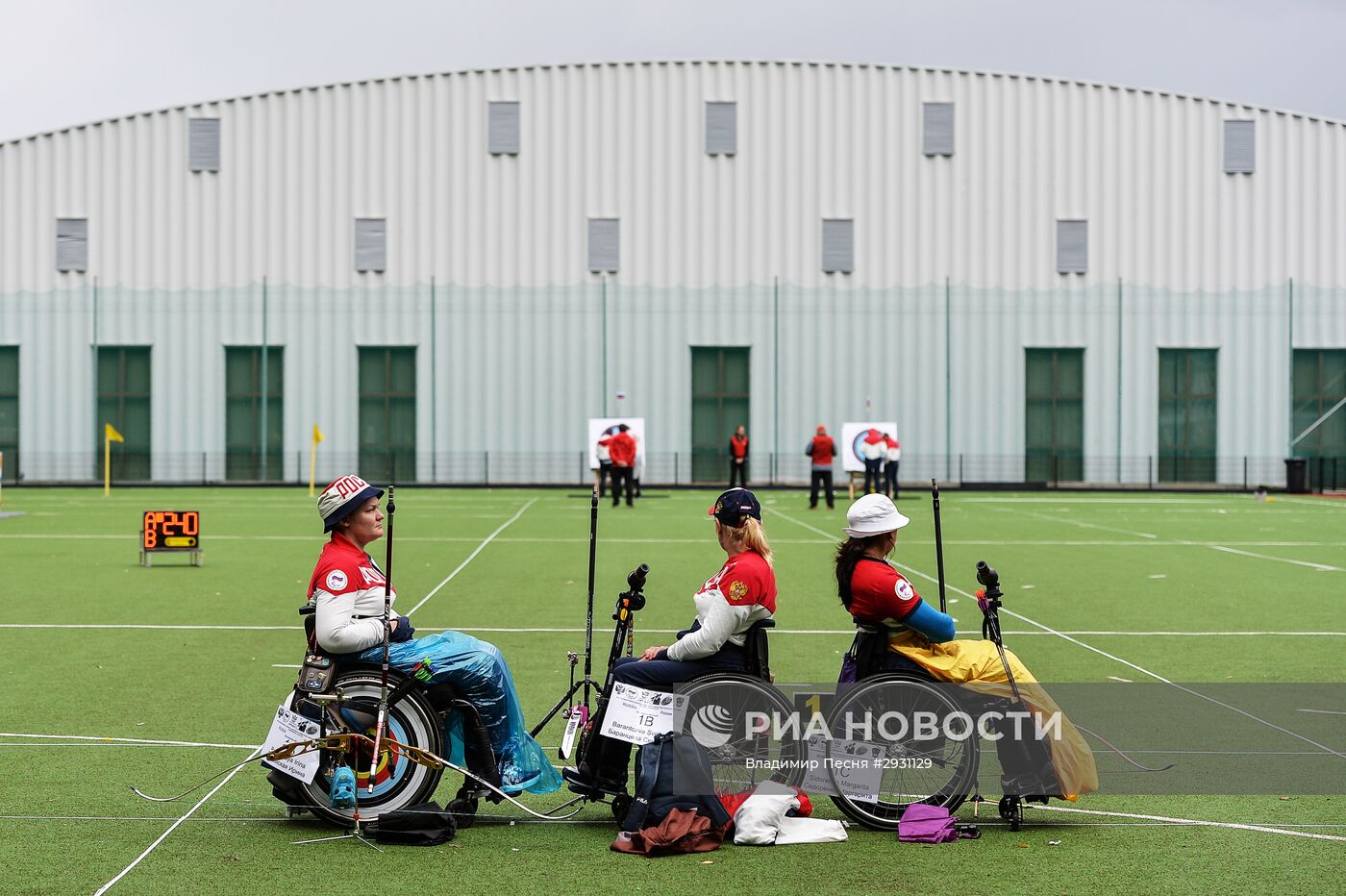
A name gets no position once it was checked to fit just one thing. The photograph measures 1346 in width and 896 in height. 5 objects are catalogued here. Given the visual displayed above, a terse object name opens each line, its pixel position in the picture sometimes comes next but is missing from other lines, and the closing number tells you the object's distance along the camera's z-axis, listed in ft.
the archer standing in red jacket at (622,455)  112.78
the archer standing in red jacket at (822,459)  109.70
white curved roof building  156.25
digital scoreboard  61.72
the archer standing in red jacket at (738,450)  124.36
